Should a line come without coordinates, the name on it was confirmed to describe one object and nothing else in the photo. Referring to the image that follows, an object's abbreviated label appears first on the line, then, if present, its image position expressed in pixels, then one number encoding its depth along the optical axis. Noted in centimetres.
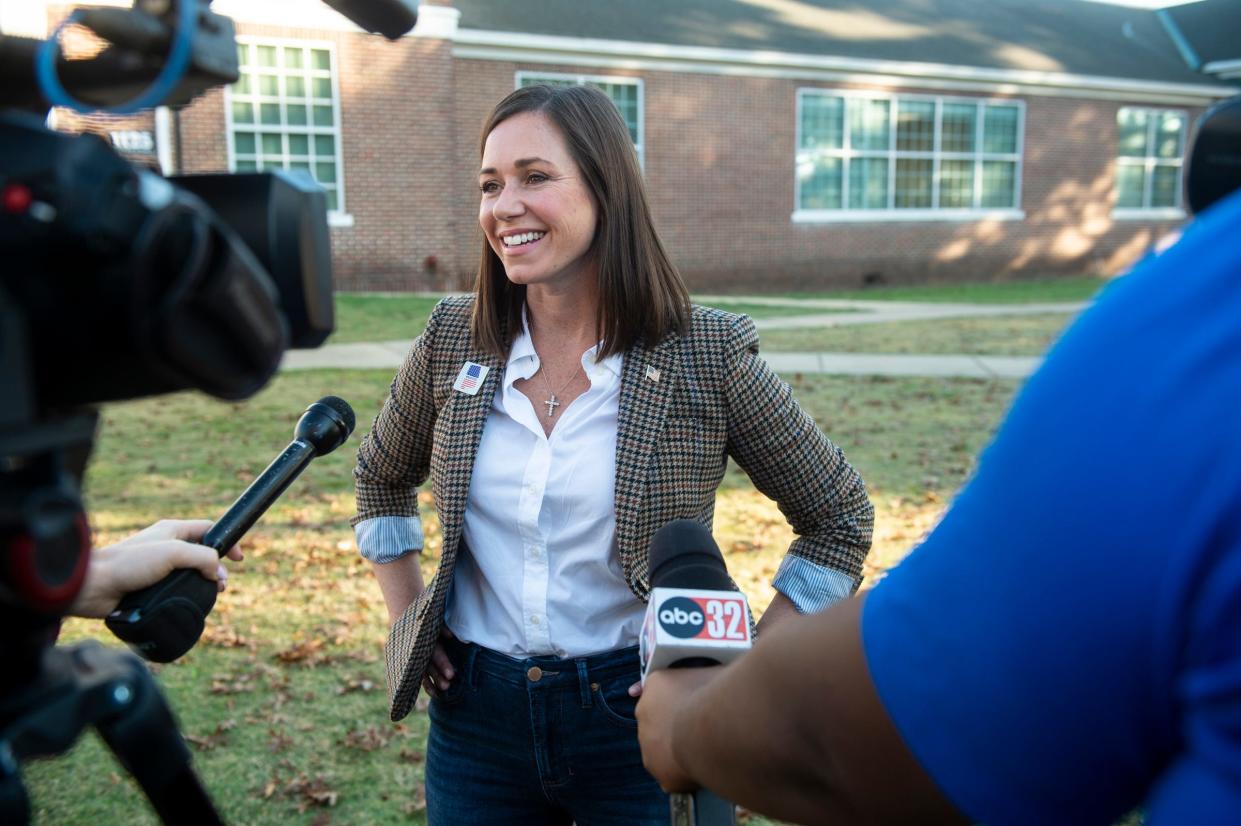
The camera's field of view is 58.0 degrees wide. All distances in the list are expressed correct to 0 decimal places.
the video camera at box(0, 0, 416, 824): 82
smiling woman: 221
